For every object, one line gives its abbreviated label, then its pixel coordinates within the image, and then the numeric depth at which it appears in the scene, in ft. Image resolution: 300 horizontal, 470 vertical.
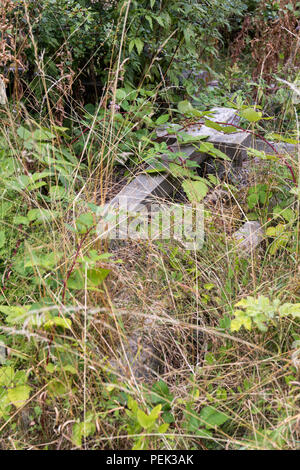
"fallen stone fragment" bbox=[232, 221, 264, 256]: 7.28
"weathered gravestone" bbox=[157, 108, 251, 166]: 9.53
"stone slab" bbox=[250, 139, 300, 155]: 9.10
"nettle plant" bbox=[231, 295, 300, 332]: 5.33
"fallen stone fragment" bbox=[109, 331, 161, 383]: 5.44
